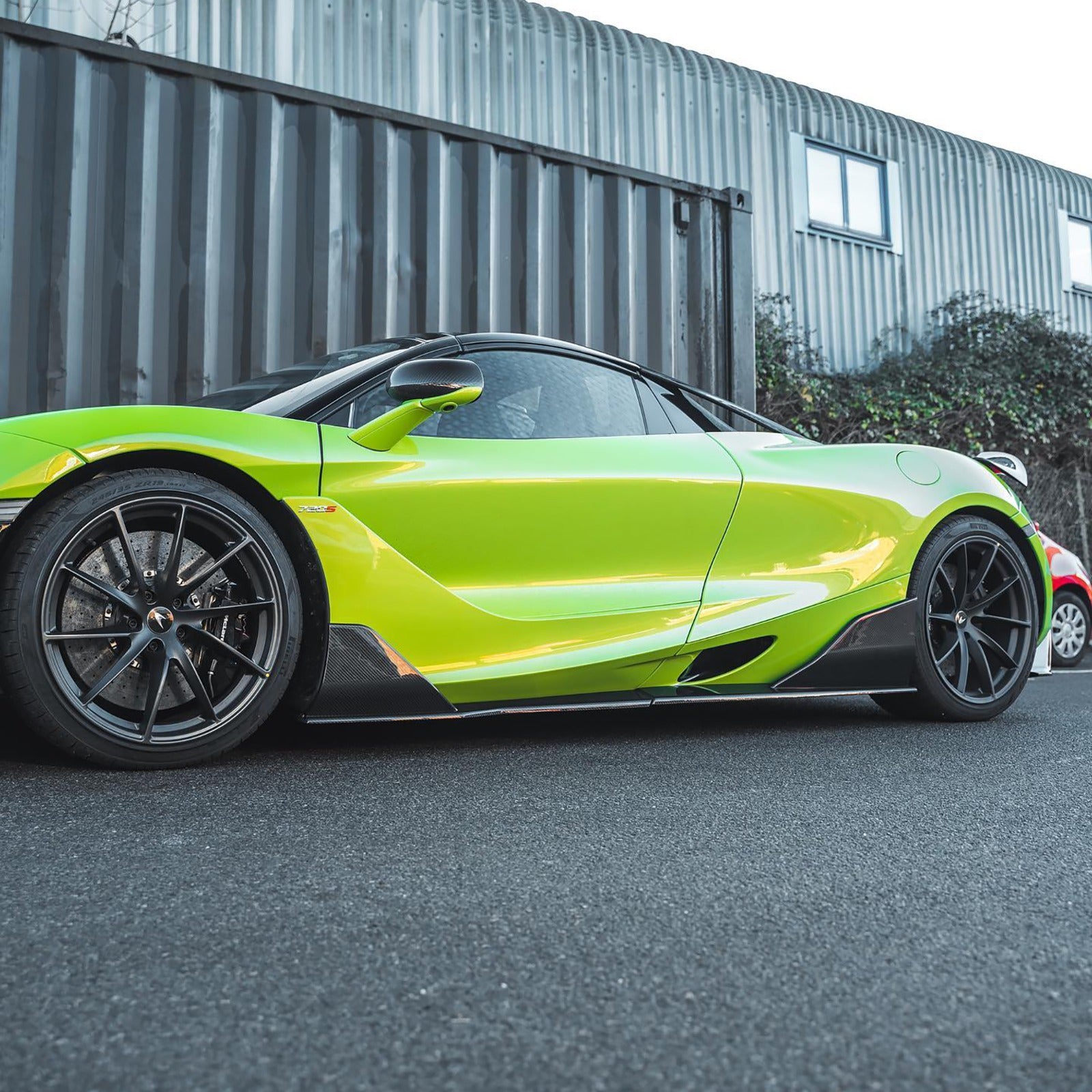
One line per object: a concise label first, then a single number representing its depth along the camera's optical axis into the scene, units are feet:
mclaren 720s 9.78
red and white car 27.30
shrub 43.01
